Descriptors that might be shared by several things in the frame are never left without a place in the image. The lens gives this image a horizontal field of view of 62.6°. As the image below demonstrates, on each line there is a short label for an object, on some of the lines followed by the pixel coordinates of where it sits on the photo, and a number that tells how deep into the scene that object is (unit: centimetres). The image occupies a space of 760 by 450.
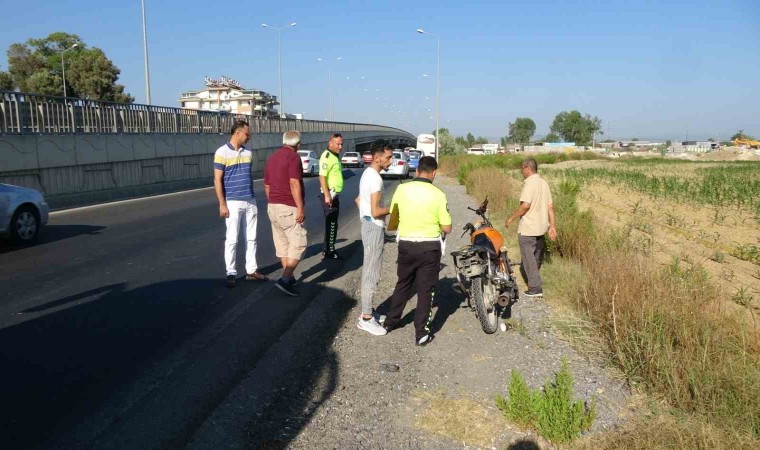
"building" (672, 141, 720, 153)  13412
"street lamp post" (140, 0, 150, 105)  2616
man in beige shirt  749
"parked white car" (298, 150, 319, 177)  3381
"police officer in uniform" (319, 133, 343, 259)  932
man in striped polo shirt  740
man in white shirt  604
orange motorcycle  614
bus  6262
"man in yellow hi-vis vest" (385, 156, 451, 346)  556
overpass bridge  1608
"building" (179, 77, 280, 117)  9894
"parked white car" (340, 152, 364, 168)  4707
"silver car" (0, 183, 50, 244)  1010
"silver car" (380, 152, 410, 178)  3328
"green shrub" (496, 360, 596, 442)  394
